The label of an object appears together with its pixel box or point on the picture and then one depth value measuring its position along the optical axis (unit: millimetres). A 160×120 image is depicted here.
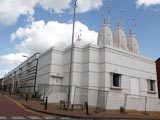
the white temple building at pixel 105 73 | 28297
